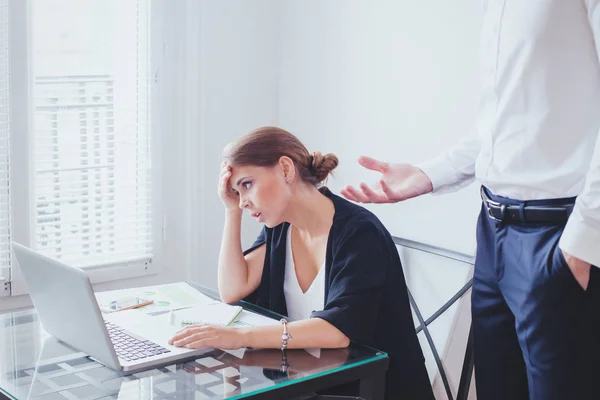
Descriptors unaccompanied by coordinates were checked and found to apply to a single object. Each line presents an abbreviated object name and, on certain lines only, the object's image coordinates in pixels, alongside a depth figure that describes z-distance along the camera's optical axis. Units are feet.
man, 8.94
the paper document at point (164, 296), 10.91
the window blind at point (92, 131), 13.89
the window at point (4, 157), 13.47
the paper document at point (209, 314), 10.41
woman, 10.06
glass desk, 9.10
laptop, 9.42
